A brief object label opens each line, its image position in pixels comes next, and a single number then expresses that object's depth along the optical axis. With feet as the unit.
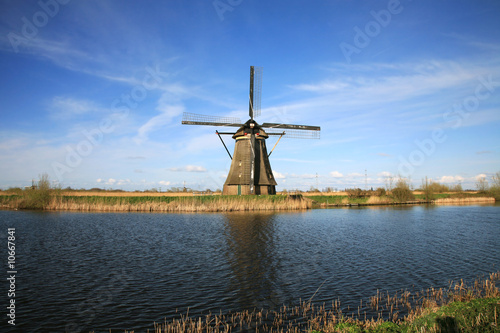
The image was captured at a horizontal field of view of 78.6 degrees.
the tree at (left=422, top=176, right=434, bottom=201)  156.97
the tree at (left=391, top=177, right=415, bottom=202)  139.76
